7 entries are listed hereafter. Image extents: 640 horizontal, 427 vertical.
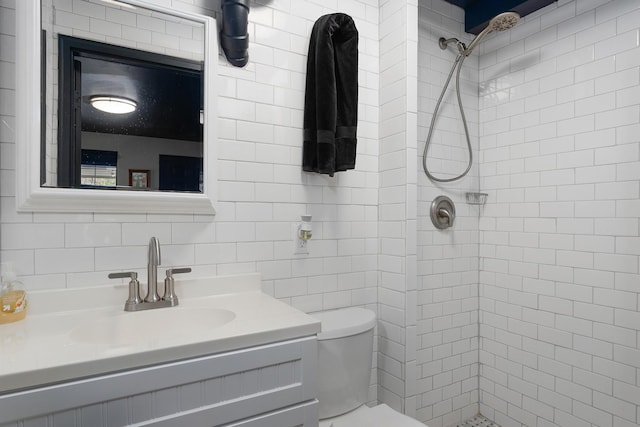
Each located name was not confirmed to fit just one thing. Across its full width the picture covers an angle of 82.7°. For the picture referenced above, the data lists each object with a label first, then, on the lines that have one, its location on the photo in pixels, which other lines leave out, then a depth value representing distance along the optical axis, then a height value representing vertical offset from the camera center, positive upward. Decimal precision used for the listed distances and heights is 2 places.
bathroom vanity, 0.79 -0.39
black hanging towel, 1.59 +0.51
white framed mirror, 1.16 +0.17
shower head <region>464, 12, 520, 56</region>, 1.76 +0.94
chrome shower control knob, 2.08 -0.01
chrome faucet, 1.26 -0.27
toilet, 1.46 -0.69
